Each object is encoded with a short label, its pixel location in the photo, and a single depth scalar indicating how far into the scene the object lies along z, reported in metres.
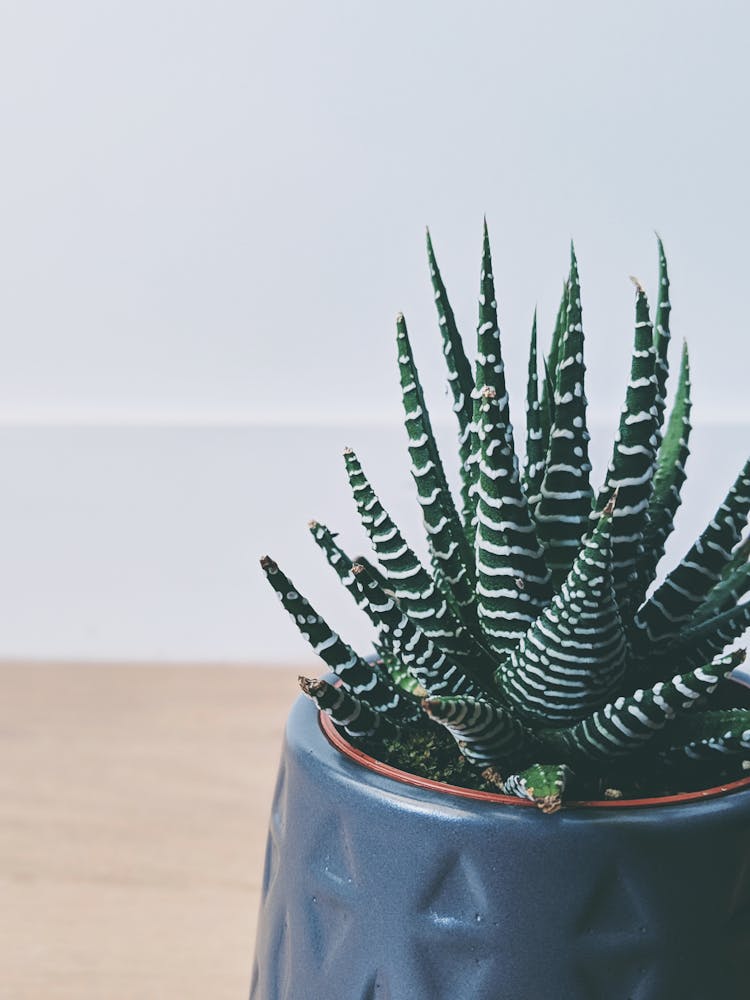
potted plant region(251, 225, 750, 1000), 0.22
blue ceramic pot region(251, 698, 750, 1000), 0.22
